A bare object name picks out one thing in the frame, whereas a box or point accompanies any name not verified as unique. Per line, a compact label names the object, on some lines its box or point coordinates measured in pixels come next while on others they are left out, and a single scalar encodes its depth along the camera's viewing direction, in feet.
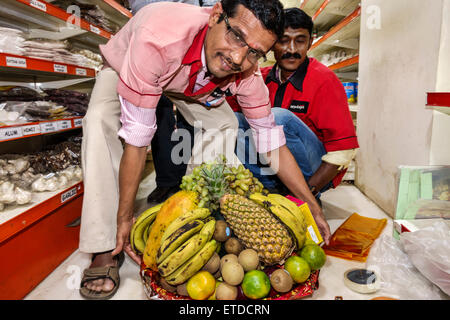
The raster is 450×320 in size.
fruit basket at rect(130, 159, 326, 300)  3.58
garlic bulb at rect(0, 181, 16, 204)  4.60
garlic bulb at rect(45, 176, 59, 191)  5.51
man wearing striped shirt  3.67
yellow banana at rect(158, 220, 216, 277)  3.48
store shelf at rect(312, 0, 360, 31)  10.87
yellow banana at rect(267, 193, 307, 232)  4.21
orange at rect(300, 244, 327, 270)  3.99
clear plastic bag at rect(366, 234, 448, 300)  4.26
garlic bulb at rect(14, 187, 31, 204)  4.74
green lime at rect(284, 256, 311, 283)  3.72
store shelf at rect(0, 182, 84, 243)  4.17
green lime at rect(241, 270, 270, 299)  3.48
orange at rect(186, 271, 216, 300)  3.49
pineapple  3.76
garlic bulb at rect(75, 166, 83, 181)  6.32
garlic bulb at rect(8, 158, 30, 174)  5.87
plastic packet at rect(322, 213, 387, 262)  5.39
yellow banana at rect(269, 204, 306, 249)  3.97
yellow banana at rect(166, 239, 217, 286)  3.55
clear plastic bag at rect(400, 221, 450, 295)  3.97
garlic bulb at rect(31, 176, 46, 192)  5.42
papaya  3.95
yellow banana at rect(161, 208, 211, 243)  3.72
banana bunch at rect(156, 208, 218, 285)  3.51
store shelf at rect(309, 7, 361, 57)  9.16
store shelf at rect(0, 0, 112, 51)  6.29
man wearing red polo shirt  6.36
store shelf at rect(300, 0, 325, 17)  13.99
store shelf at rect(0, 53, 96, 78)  4.85
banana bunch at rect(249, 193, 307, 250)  3.99
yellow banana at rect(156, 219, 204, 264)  3.57
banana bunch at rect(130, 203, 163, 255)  4.41
